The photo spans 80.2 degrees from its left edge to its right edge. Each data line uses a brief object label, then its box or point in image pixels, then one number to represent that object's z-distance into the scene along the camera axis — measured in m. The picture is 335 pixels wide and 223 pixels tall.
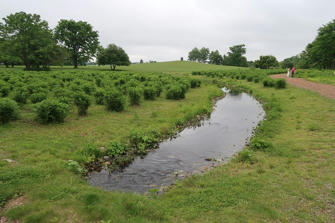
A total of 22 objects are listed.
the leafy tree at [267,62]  92.12
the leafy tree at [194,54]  158.94
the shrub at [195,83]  29.15
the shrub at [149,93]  18.52
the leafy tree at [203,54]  157.50
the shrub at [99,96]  15.19
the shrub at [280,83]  24.64
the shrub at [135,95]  15.78
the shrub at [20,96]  13.51
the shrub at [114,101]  13.69
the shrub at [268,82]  26.79
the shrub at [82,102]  11.95
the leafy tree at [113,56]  62.28
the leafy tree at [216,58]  132.88
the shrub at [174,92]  19.56
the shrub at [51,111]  9.74
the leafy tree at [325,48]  55.74
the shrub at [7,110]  9.01
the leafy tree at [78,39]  60.03
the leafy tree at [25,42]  48.22
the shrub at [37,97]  13.39
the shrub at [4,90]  14.34
